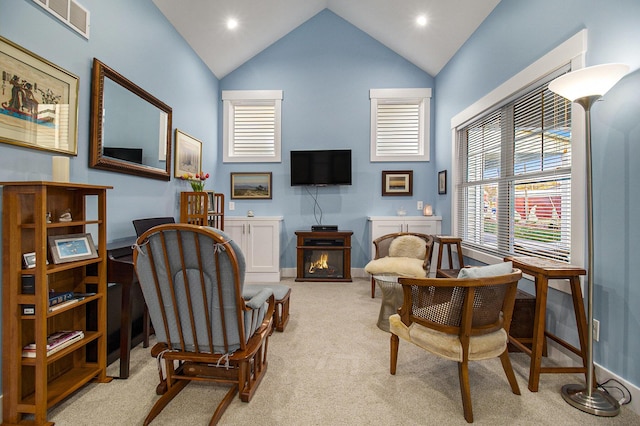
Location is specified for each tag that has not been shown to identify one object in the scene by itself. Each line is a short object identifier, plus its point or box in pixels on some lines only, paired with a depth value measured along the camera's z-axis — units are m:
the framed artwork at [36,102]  1.66
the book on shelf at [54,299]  1.58
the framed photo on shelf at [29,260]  1.60
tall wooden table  1.87
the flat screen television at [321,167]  4.86
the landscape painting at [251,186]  5.05
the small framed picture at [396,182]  4.97
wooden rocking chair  1.46
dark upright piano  2.01
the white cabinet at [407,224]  4.64
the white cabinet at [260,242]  4.59
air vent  1.93
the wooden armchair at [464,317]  1.62
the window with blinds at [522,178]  2.39
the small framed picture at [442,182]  4.50
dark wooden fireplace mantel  4.65
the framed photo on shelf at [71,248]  1.72
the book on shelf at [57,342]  1.60
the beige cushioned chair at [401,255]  3.27
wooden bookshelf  1.55
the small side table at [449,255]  3.18
